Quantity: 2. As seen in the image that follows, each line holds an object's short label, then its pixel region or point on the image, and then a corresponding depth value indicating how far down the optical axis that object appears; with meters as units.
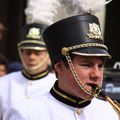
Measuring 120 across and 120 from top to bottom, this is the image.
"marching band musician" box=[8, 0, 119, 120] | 5.37
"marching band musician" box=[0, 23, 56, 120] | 8.97
